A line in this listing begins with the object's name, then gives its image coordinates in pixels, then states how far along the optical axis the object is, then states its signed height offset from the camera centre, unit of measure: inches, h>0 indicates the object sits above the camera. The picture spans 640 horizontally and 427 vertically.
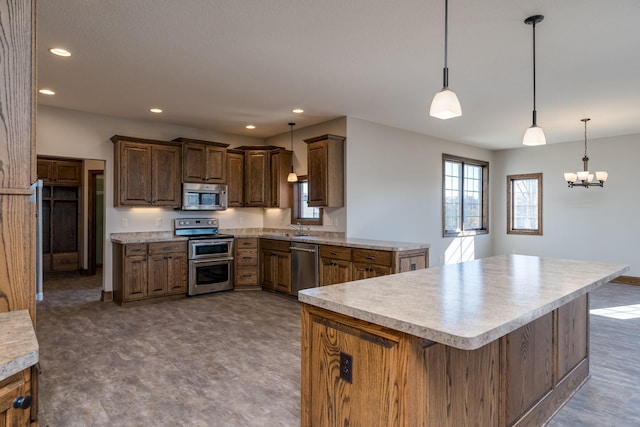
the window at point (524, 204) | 302.5 +6.6
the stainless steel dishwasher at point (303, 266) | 197.0 -30.3
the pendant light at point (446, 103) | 82.3 +24.4
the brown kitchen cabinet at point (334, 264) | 180.9 -27.0
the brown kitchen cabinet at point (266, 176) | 245.3 +24.0
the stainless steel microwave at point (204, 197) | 225.1 +9.2
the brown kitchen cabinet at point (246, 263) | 231.6 -33.1
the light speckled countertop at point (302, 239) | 166.2 -15.3
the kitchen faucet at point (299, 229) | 237.8 -11.6
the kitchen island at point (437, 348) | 54.5 -24.2
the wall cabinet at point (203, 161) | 222.8 +31.2
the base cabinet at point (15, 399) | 38.8 -20.5
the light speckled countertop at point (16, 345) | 38.1 -15.2
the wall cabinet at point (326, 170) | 203.2 +23.4
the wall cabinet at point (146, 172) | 202.8 +22.6
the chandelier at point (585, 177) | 235.1 +22.6
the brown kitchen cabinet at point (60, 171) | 283.4 +31.8
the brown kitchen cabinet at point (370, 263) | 162.7 -23.7
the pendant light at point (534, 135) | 106.5 +23.2
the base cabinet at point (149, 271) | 192.7 -33.0
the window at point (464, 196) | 285.6 +12.8
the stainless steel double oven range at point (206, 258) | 214.1 -28.1
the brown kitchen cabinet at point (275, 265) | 215.0 -32.9
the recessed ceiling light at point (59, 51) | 124.9 +55.2
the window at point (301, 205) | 241.4 +4.2
